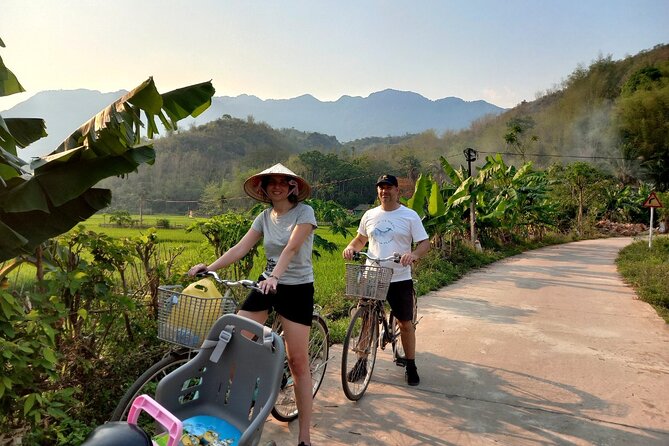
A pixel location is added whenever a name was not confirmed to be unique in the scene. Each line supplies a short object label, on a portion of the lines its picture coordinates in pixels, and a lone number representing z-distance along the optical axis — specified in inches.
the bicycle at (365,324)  142.0
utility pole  506.3
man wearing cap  151.9
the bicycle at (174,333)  90.6
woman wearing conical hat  110.0
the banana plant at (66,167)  93.6
